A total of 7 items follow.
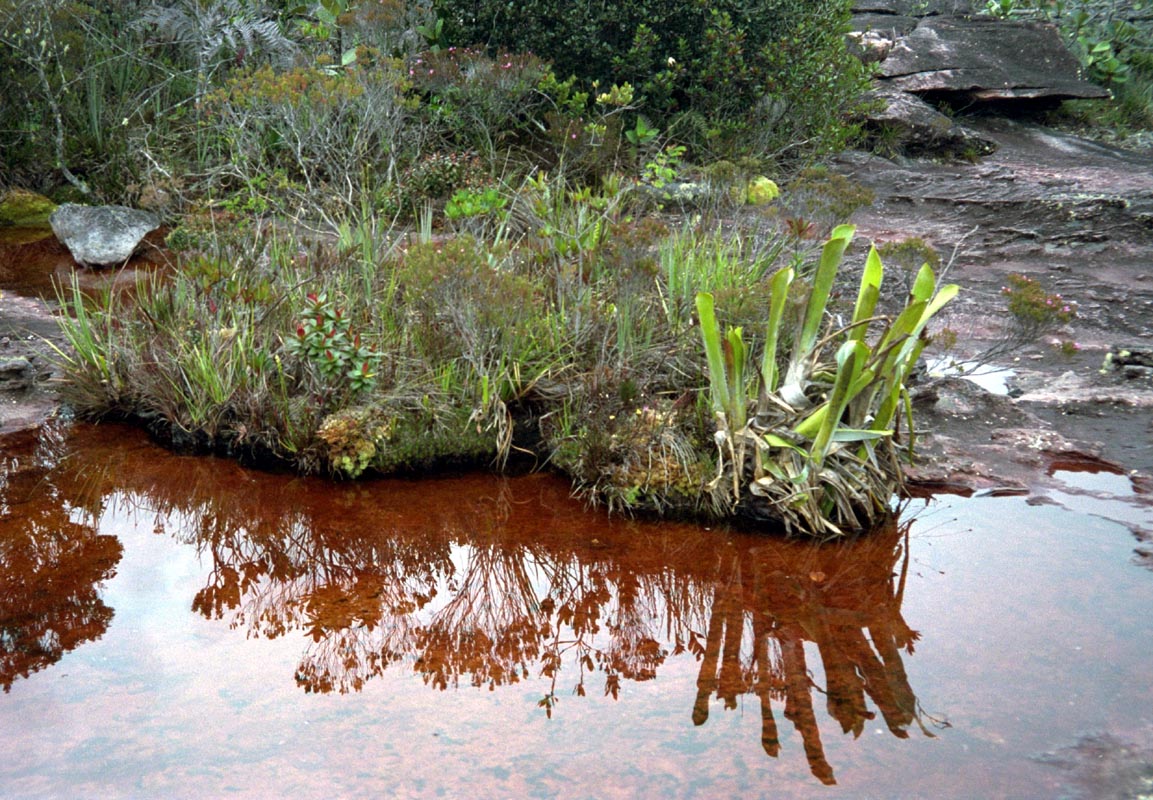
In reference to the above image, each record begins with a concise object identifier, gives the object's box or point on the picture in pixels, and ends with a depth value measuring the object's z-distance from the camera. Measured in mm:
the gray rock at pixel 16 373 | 5578
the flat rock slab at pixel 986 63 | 11328
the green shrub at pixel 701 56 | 8828
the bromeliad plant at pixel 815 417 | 4168
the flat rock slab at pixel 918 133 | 10414
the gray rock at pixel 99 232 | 7801
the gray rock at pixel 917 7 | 13008
